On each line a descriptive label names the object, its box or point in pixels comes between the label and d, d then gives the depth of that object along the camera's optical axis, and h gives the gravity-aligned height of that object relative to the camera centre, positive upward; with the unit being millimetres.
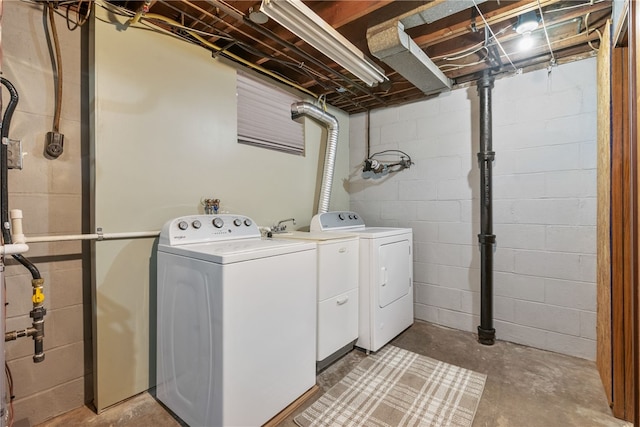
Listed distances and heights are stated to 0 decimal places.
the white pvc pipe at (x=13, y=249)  1211 -150
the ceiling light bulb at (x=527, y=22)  1856 +1222
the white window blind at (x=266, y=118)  2459 +866
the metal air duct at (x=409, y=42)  1697 +1149
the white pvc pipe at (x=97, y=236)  1538 -132
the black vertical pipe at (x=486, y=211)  2559 -3
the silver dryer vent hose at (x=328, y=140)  2867 +771
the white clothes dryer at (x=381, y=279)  2352 -585
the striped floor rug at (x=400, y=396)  1654 -1177
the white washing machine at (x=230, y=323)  1403 -597
